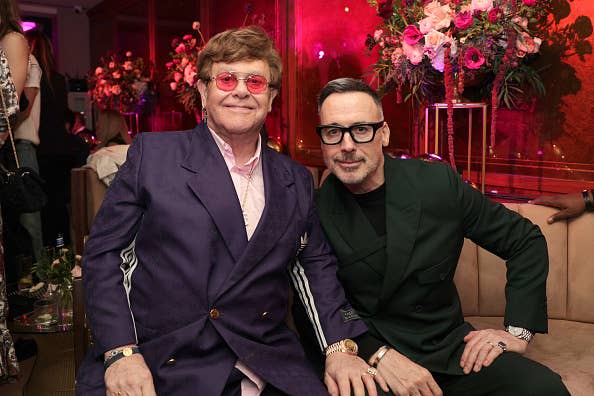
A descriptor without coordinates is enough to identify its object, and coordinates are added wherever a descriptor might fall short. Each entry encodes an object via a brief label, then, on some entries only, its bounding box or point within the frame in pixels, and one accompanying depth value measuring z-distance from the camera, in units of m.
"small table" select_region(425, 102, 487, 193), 3.29
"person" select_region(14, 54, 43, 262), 3.53
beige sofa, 2.64
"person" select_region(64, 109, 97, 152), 6.94
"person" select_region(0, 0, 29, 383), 2.60
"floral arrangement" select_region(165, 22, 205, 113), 5.51
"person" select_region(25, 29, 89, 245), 4.28
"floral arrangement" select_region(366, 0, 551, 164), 3.03
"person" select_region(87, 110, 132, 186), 7.14
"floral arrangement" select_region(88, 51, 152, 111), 7.40
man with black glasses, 1.99
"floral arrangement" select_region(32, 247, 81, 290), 2.67
